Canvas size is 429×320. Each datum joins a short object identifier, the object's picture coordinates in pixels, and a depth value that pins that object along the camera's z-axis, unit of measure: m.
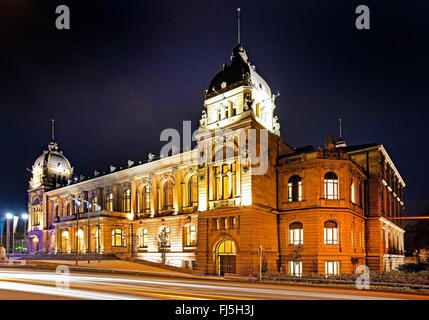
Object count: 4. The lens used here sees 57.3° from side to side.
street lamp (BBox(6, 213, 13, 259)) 56.27
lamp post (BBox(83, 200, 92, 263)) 61.82
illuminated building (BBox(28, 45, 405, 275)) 42.06
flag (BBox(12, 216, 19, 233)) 55.83
